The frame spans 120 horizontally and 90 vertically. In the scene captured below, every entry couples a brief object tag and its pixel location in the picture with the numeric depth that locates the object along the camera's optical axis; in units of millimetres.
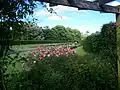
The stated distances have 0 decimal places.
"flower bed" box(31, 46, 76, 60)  4978
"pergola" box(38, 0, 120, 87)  3040
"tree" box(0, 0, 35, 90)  2024
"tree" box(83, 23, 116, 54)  5205
